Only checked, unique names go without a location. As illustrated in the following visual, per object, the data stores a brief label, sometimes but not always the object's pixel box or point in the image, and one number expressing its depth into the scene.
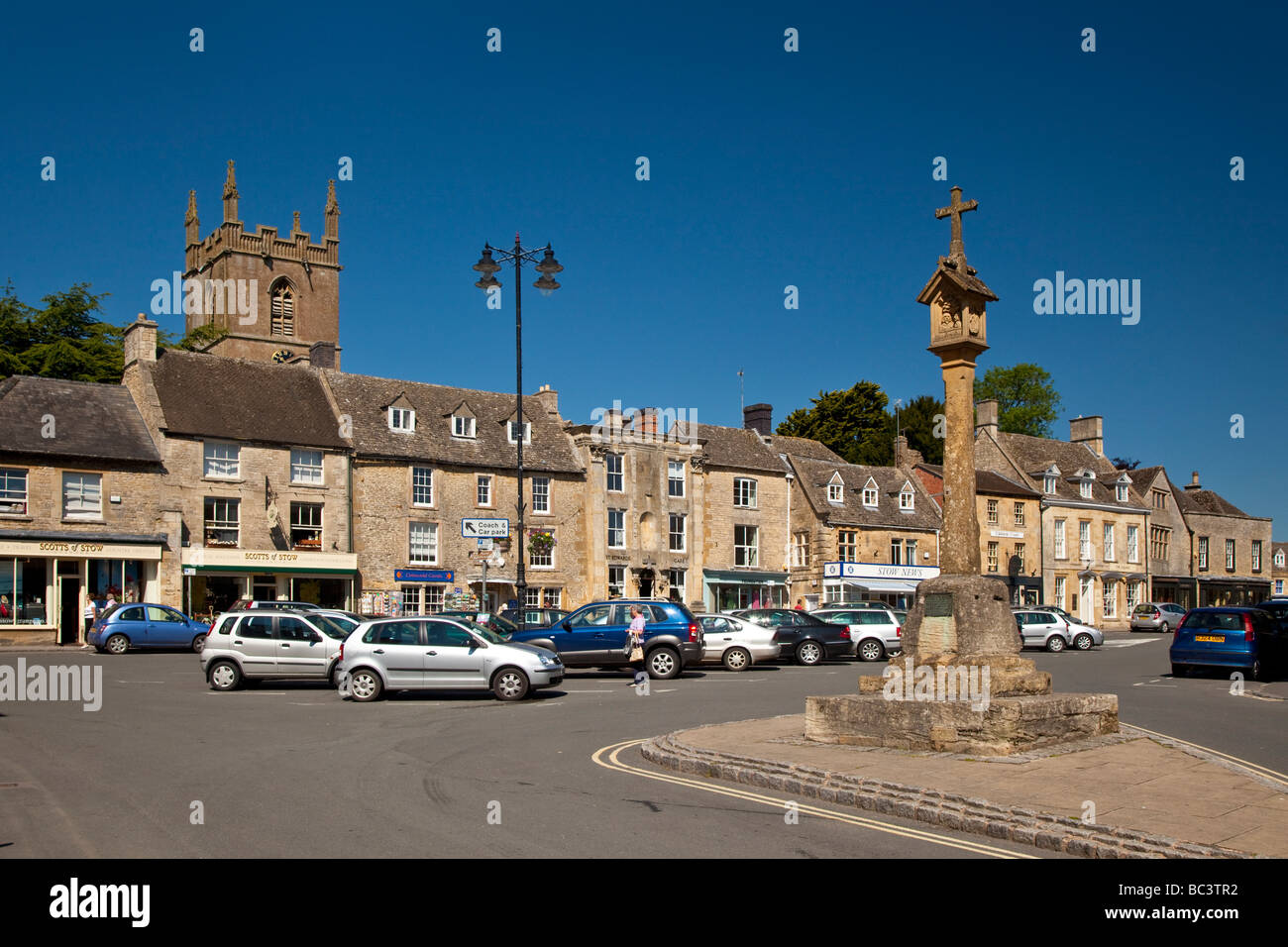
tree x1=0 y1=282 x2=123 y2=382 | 47.62
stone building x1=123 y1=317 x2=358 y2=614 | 36.72
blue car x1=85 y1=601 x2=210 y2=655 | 29.70
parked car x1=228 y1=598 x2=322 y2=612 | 28.84
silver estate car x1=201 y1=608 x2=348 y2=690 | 20.58
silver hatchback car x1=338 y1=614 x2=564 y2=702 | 18.86
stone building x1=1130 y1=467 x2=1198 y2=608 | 60.25
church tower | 71.25
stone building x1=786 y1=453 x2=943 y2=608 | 48.50
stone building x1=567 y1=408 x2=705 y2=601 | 45.03
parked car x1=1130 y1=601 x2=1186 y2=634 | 51.12
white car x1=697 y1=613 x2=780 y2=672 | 27.12
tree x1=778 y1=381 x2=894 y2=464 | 68.75
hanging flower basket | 42.75
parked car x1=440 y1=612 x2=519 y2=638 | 28.22
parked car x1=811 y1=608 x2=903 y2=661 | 30.25
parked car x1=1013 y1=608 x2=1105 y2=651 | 35.88
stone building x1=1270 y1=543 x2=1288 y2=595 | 79.40
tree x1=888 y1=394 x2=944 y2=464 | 71.62
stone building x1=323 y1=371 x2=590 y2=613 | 40.47
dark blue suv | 23.81
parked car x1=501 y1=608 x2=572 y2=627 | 31.70
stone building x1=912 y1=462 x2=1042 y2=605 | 52.72
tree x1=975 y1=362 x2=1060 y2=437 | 76.94
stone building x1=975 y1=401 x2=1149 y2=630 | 55.34
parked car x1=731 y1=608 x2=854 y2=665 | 28.69
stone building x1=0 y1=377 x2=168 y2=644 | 33.47
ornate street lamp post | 24.86
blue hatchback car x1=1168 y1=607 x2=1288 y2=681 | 23.05
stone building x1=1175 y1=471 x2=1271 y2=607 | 63.56
